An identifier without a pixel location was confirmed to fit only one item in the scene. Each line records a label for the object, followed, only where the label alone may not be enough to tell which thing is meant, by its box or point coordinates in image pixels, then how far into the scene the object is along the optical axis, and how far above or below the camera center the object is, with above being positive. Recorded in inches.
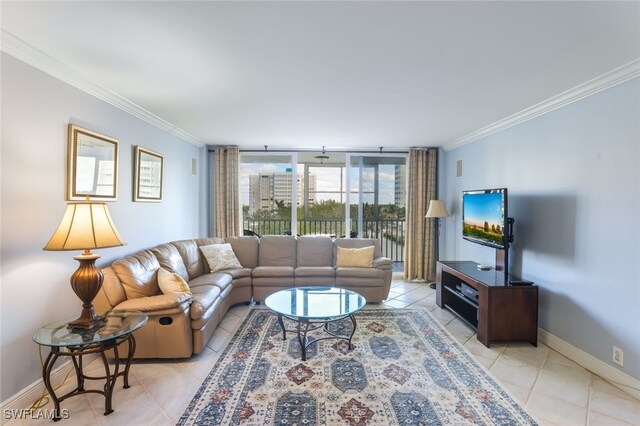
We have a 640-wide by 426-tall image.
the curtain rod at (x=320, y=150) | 217.5 +43.9
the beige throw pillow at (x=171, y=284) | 110.0 -27.6
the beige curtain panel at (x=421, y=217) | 213.6 -2.8
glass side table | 74.4 -32.9
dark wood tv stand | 115.5 -37.6
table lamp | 78.5 -8.8
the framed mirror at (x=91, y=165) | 95.7 +14.5
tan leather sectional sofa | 102.8 -32.3
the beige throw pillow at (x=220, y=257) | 162.4 -26.1
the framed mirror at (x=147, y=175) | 132.9 +15.5
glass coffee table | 107.0 -36.2
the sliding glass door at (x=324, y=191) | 222.8 +15.5
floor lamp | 196.4 +2.2
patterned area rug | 77.5 -51.7
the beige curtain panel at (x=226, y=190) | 212.4 +13.9
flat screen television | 126.6 -1.5
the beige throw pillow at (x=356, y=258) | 170.2 -26.0
